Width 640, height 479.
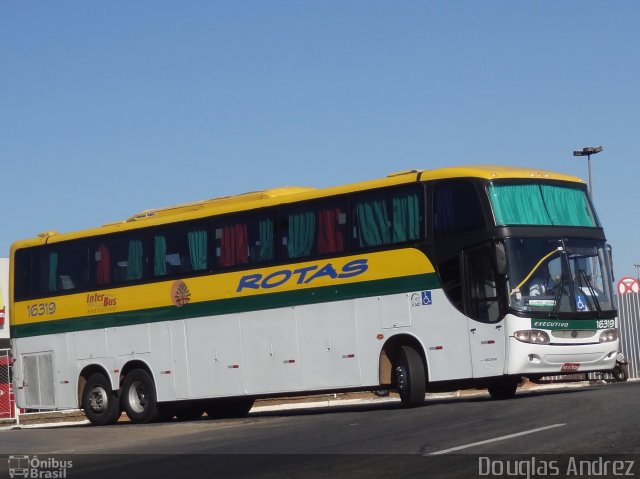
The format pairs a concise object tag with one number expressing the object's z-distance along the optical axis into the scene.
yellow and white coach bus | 20.23
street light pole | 47.22
